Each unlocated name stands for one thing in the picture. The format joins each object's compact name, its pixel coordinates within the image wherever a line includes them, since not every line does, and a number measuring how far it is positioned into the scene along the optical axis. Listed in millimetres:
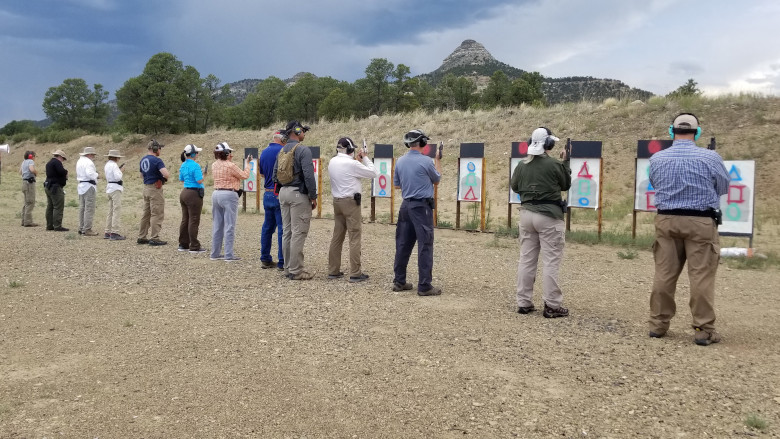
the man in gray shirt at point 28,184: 12859
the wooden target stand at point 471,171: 13125
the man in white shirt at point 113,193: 11023
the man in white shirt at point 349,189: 7492
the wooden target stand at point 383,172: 14555
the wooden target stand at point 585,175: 11695
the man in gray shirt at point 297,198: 7410
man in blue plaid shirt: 5059
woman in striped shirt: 8789
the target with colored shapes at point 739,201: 9867
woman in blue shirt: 9547
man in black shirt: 12008
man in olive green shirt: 5832
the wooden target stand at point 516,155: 12812
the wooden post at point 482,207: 12656
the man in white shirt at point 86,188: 11398
